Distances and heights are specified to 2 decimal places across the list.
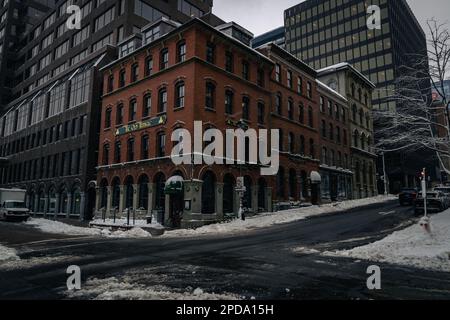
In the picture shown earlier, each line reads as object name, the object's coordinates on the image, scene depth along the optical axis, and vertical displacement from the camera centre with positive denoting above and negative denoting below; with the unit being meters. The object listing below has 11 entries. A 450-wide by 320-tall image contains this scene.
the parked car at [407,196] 31.25 +0.80
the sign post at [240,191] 23.95 +0.91
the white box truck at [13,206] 33.21 -0.37
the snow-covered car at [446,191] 27.02 +1.21
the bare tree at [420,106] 14.80 +4.60
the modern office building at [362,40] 67.31 +36.54
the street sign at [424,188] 13.23 +0.66
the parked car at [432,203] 23.95 +0.12
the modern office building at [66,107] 36.56 +12.42
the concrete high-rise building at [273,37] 101.05 +53.21
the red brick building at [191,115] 25.58 +7.71
